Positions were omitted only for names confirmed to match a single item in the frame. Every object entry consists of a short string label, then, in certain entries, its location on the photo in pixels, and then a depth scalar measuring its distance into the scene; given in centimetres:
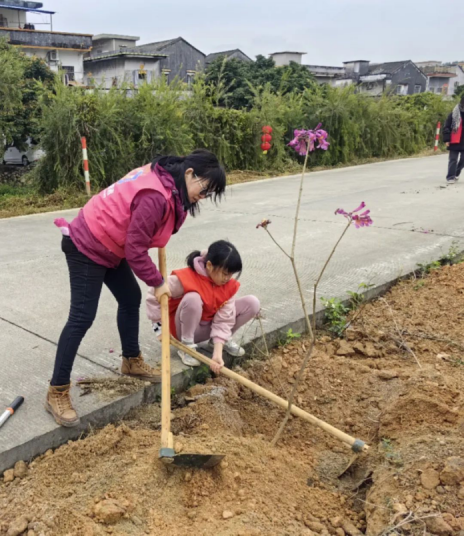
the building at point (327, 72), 4947
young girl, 296
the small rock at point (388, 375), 319
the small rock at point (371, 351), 354
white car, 1647
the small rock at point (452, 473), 187
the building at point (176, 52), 4172
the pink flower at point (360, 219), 259
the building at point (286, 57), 4937
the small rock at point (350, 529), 203
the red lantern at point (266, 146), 1332
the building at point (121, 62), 3622
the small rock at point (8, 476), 223
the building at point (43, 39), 3306
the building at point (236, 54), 4781
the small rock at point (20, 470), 226
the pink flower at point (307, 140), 280
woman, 236
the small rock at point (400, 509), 189
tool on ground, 244
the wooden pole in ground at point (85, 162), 907
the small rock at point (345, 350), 358
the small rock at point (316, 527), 201
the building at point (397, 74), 4534
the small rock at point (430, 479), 193
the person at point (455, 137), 1037
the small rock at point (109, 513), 194
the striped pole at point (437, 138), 1930
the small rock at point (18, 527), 191
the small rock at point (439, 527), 178
